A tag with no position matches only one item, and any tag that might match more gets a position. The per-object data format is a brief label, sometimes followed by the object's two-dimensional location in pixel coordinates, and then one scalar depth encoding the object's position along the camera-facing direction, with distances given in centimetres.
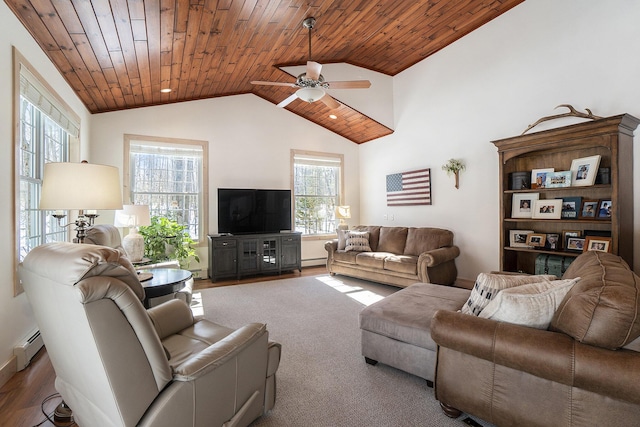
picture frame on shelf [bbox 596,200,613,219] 325
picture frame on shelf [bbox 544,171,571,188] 354
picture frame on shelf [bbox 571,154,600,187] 334
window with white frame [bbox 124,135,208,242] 529
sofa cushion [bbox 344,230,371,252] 575
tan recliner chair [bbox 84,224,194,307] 305
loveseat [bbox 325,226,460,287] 457
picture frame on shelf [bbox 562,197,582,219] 354
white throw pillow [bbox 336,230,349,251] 591
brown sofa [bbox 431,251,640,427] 132
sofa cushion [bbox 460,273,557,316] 187
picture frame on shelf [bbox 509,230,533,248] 403
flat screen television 568
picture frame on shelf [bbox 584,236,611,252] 314
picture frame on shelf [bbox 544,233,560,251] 376
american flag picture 555
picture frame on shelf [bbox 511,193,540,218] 395
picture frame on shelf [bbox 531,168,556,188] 376
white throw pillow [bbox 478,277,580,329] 163
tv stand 542
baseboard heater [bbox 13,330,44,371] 241
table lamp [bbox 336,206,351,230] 645
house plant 476
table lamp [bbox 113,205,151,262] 380
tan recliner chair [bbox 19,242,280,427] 111
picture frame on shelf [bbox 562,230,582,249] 359
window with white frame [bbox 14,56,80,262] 263
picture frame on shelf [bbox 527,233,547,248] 384
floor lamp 185
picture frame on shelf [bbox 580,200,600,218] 339
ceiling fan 350
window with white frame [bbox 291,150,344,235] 673
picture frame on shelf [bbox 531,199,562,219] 365
